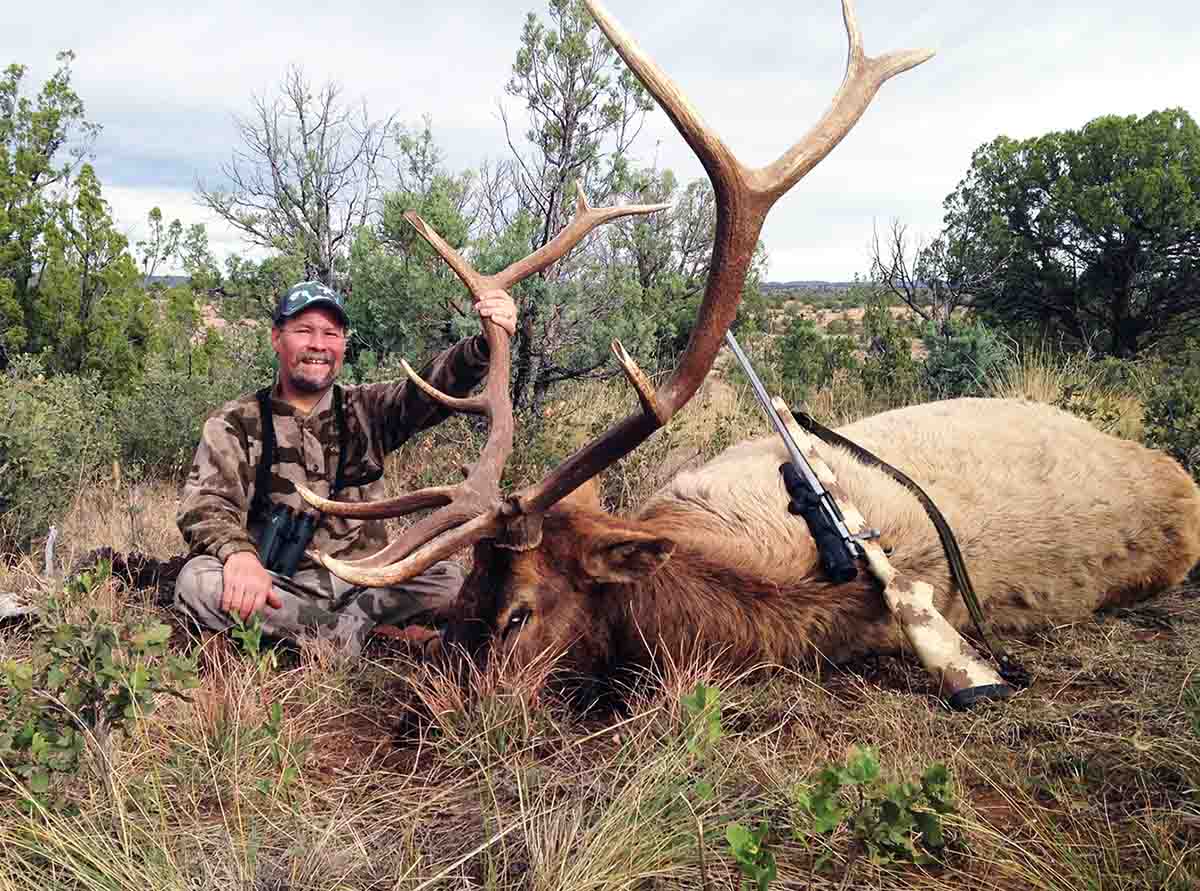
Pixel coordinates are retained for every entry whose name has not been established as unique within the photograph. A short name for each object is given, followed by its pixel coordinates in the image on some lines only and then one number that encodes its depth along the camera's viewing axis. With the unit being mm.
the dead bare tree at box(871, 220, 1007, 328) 13203
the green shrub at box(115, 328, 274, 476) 6570
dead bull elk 2713
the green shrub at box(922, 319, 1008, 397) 8656
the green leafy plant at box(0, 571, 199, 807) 2131
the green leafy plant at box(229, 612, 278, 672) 2840
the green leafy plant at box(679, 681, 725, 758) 2246
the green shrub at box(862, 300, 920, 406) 8952
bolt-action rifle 3221
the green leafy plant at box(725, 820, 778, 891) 1748
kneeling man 3621
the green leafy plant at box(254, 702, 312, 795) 2259
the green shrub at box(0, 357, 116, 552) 4887
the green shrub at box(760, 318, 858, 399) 12008
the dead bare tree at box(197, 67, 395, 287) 7777
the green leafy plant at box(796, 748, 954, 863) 1911
